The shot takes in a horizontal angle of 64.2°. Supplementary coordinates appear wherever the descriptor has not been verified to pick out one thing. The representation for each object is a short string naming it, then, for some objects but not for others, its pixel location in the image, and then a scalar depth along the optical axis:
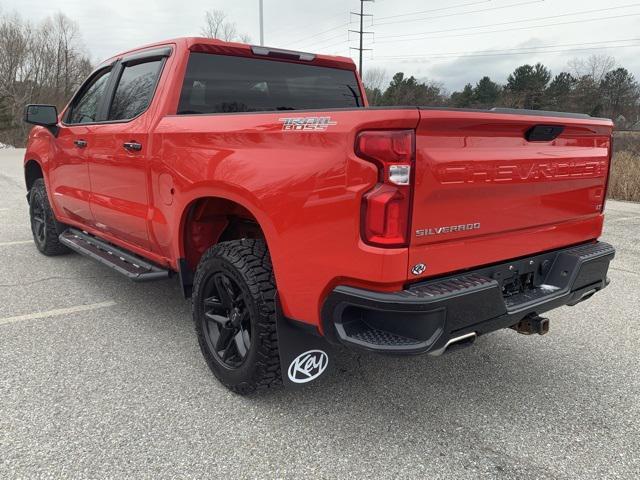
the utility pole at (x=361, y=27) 52.33
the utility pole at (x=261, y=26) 23.97
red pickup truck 1.97
